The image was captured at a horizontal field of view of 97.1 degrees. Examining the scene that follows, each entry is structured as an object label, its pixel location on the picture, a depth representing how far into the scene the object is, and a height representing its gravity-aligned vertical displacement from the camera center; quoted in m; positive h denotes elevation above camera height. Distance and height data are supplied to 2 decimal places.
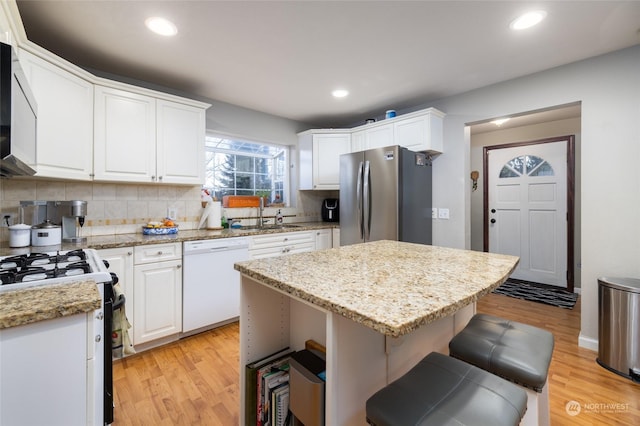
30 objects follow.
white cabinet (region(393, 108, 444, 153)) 2.91 +0.87
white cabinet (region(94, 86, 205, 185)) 2.21 +0.64
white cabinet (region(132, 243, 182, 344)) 2.15 -0.62
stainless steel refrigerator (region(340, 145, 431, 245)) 2.77 +0.18
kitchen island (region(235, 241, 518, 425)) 0.79 -0.26
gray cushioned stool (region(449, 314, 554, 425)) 1.02 -0.55
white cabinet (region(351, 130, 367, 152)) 3.50 +0.91
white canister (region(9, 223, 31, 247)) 1.87 -0.15
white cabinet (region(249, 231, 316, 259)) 2.81 -0.33
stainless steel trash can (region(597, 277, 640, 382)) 1.87 -0.78
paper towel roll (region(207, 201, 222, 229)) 2.88 -0.03
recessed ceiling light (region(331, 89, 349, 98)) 2.92 +1.26
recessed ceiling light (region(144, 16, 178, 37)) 1.77 +1.21
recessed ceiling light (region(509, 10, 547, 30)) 1.71 +1.21
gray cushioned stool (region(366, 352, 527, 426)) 0.75 -0.54
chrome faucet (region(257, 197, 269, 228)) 3.41 -0.01
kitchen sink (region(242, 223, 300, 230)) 3.40 -0.16
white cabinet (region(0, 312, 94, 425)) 0.80 -0.48
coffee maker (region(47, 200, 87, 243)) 2.08 -0.02
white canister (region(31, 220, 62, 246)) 1.94 -0.15
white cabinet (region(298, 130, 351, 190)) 3.69 +0.75
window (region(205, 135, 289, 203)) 3.29 +0.57
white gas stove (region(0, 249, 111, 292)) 1.05 -0.24
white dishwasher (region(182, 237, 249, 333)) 2.38 -0.60
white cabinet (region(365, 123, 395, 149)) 3.25 +0.91
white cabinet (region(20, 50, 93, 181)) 1.80 +0.65
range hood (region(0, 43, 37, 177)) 0.97 +0.38
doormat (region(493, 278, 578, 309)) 3.30 -1.03
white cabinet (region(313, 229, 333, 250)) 3.41 -0.31
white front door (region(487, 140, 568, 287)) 3.78 +0.07
